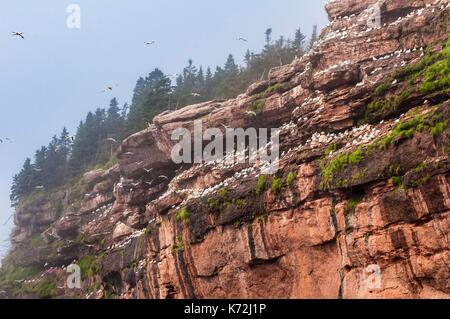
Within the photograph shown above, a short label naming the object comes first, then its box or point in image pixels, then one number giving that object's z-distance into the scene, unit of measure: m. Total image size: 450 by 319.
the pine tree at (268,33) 96.98
